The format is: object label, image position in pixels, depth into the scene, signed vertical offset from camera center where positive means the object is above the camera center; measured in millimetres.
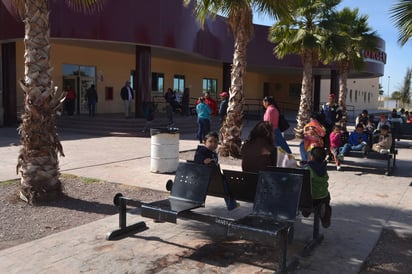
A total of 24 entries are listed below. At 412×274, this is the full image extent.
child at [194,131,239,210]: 5281 -631
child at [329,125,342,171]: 9627 -822
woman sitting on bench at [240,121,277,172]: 5238 -547
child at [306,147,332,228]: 4918 -861
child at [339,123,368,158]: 9891 -803
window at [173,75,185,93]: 28312 +1379
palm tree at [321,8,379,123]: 15844 +2703
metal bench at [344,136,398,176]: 9234 -1055
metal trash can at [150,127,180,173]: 8781 -962
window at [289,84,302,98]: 39016 +1483
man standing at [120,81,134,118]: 19178 +332
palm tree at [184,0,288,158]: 11148 +890
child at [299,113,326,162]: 8988 -598
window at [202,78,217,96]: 31175 +1408
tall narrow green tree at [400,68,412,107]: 63816 +2975
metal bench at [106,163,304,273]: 3969 -1069
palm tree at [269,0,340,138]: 15695 +2611
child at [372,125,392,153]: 10008 -771
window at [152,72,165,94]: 26533 +1363
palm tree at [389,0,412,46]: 7680 +1661
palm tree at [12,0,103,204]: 6105 -152
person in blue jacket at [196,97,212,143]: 13250 -418
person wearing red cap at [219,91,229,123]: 13688 -13
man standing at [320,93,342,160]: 10754 -155
